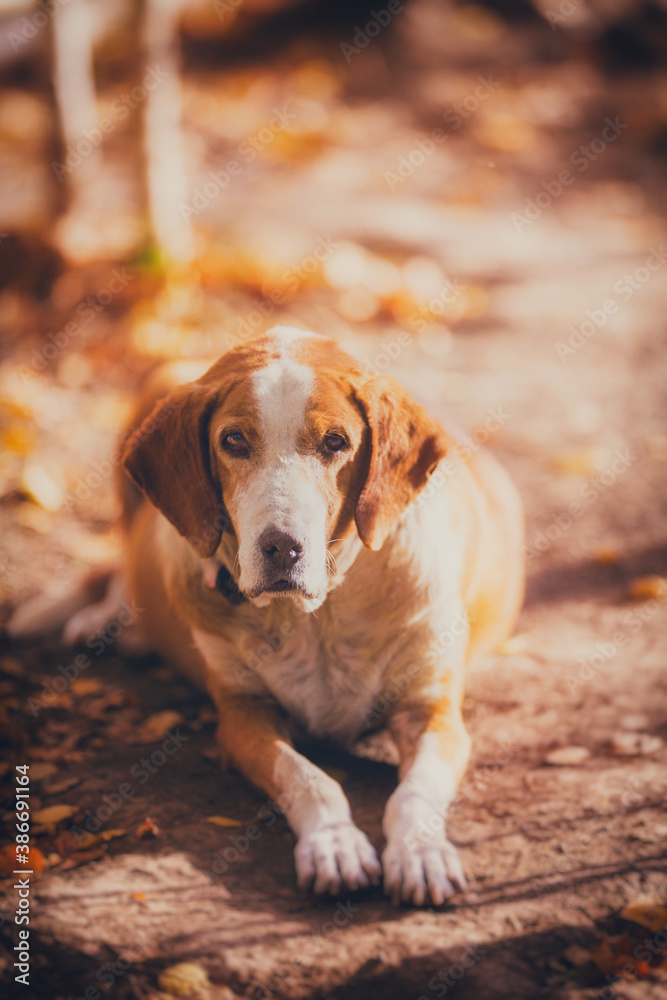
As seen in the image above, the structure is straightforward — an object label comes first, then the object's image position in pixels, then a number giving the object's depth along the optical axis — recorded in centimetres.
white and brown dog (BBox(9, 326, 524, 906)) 273
